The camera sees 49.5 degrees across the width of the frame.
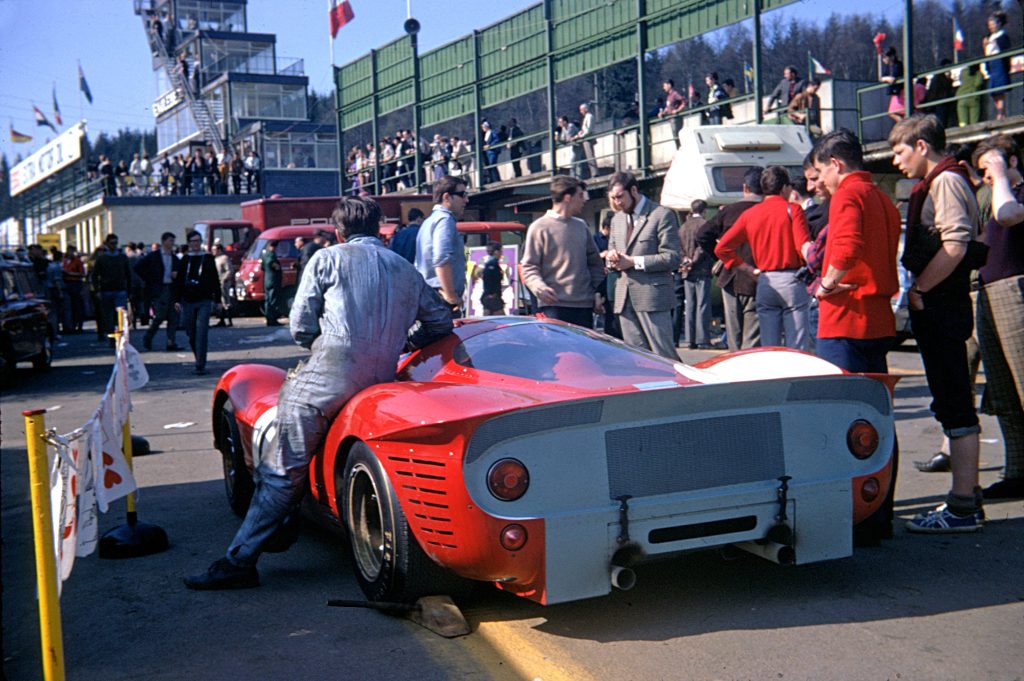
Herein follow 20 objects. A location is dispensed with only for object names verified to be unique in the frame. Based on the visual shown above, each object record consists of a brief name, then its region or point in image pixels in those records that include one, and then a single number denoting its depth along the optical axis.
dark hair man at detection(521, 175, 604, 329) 7.38
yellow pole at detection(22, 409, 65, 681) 2.97
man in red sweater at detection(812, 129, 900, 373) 5.00
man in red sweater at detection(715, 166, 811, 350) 7.24
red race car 3.68
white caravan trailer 15.60
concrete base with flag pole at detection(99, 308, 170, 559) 5.16
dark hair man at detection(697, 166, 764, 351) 7.84
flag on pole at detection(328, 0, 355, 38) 29.89
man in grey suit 7.46
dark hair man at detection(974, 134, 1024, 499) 5.30
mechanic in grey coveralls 4.51
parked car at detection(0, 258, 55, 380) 13.63
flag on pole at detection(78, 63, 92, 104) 58.03
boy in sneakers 5.00
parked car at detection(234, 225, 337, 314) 24.33
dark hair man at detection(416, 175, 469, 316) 7.36
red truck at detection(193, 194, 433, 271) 28.42
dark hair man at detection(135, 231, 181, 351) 17.30
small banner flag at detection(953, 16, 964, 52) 20.86
